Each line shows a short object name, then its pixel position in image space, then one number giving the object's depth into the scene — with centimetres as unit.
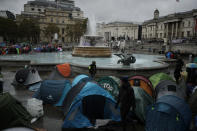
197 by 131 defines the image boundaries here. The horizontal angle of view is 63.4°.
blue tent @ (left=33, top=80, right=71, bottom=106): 731
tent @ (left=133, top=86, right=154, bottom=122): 597
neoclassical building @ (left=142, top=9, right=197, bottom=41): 6697
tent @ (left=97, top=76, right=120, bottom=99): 767
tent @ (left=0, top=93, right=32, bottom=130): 469
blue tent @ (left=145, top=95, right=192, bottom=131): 467
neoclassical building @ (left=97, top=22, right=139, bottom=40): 12900
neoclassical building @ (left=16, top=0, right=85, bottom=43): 8381
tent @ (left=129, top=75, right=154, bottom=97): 710
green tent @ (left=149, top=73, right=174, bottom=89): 826
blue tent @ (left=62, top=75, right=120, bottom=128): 551
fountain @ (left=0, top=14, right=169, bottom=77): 1216
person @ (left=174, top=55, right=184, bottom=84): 1048
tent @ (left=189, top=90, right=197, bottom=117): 589
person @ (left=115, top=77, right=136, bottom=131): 499
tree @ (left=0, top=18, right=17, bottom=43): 5322
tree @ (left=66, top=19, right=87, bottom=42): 6556
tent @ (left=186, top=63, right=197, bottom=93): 768
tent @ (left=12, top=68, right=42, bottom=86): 998
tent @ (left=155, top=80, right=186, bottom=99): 589
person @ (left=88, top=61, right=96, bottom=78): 1056
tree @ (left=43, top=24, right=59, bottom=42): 6764
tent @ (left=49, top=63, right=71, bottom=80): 948
